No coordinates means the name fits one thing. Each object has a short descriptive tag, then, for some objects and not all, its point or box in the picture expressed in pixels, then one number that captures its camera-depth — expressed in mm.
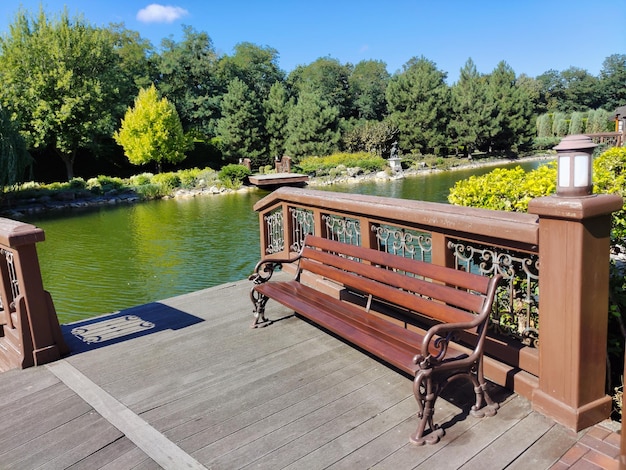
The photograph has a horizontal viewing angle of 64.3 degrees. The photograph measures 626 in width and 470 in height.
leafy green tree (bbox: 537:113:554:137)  51875
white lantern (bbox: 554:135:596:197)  2498
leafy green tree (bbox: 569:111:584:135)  41384
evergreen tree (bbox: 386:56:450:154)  42188
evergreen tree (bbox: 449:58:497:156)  43469
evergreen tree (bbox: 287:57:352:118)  52219
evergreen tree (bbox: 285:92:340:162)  37781
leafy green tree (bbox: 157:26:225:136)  41594
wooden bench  2627
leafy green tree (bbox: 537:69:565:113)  64188
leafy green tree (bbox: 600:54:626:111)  57031
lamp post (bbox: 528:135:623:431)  2484
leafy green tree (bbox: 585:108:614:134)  44469
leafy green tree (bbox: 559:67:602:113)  61969
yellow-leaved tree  31531
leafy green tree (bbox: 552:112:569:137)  51000
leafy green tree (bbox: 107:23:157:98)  39281
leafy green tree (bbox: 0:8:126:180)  28281
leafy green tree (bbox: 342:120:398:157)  40000
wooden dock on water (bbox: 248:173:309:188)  20859
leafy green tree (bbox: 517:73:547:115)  55350
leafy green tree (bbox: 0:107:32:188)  20641
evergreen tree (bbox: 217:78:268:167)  37625
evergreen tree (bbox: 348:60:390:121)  51625
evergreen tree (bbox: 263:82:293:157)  39281
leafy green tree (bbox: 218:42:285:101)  46062
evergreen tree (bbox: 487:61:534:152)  44625
